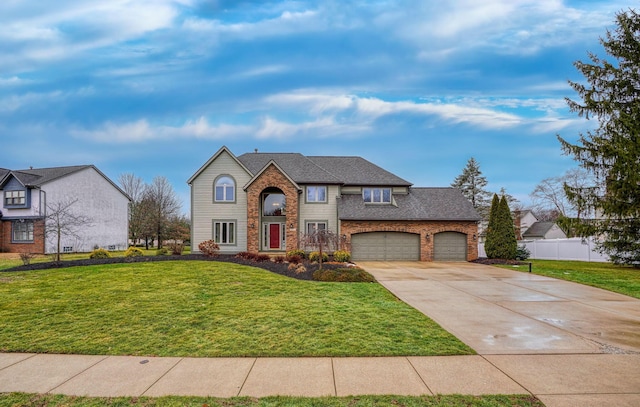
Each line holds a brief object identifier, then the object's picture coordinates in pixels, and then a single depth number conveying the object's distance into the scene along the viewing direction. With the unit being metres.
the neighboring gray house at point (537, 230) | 45.38
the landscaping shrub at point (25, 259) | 15.77
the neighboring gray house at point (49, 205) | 27.27
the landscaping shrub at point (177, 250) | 20.89
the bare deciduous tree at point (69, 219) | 26.55
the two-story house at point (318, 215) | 22.44
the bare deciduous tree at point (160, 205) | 38.78
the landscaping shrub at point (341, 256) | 20.59
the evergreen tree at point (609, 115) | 14.69
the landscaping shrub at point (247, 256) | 18.15
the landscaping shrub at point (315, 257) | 19.28
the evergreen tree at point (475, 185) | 43.48
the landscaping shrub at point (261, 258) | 17.75
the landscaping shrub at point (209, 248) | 19.55
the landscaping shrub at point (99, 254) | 18.02
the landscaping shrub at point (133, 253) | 18.95
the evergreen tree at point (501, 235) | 22.45
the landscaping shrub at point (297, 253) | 20.83
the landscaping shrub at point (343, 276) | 12.91
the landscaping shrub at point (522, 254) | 24.05
